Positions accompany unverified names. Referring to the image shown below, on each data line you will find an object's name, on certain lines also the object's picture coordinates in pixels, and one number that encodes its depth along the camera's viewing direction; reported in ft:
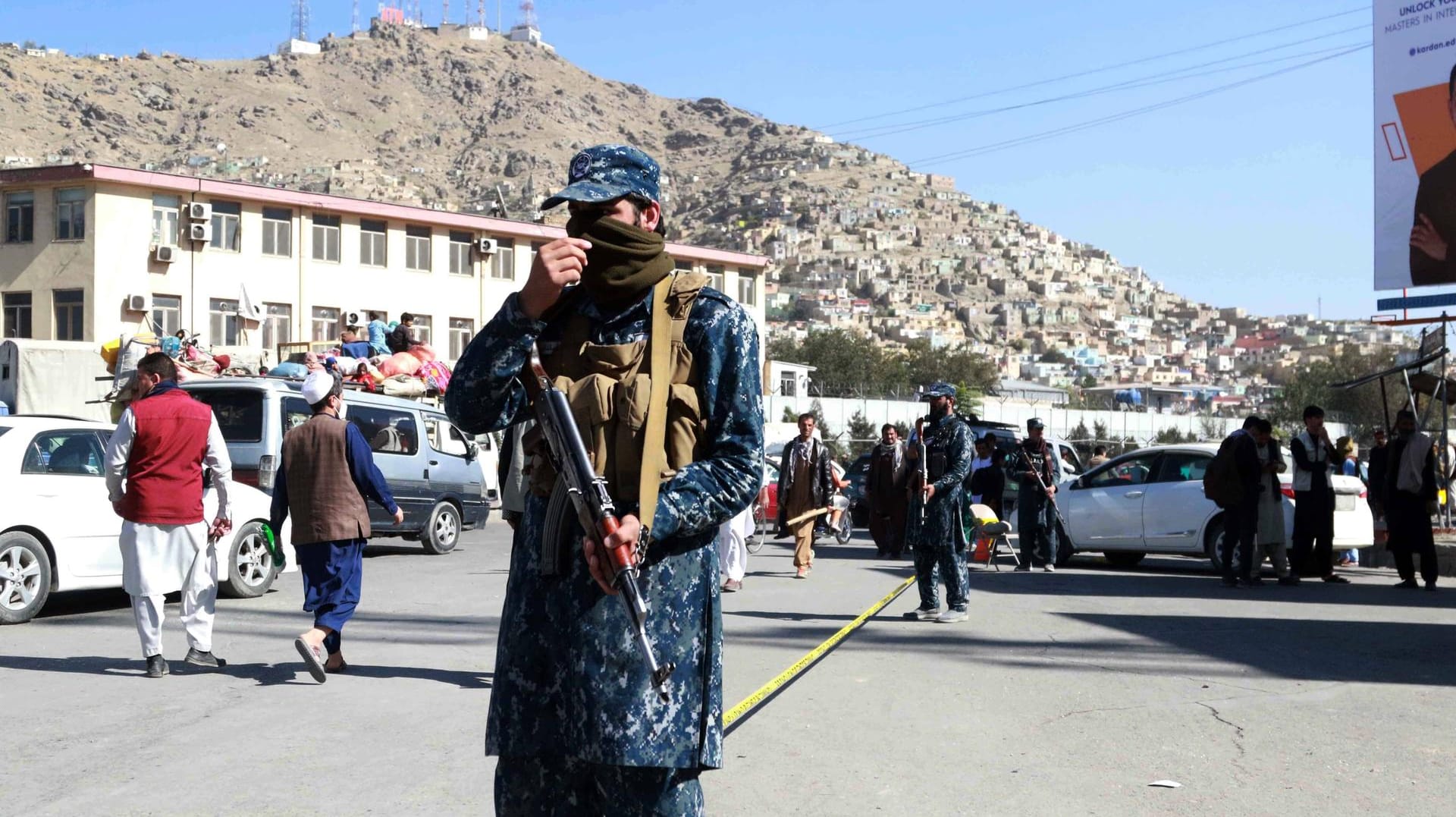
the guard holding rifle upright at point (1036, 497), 60.44
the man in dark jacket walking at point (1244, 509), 51.93
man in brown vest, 29.45
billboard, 65.21
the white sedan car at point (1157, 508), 60.13
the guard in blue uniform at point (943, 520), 39.27
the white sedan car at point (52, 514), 37.24
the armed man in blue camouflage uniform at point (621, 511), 10.58
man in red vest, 28.94
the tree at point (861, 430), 197.45
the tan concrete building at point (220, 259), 157.89
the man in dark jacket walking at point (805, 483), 57.62
